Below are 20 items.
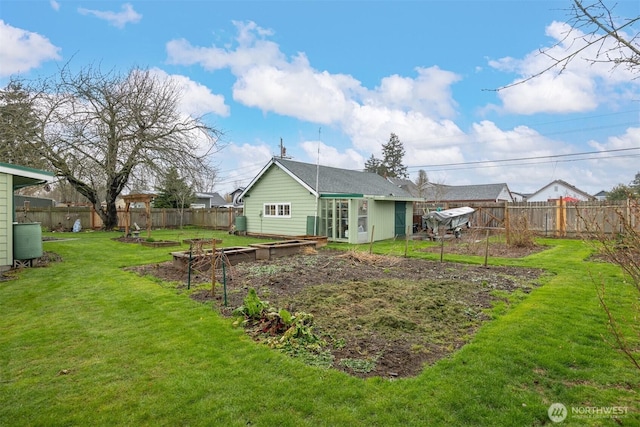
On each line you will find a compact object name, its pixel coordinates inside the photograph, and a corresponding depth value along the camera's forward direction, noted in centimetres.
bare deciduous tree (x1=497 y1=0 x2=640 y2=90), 254
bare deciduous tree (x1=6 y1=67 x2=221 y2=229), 1602
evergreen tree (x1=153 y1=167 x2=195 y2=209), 1831
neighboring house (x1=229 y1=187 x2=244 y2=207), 4248
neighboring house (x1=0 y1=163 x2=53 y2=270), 790
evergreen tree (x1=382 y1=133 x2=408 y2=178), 4891
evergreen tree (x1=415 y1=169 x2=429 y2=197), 3828
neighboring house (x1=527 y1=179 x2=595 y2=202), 3778
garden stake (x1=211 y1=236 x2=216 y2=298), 597
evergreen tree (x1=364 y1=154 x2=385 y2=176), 4912
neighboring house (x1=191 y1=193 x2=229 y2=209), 3841
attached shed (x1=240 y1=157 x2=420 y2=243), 1475
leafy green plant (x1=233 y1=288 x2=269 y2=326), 475
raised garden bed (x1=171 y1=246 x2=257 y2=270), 820
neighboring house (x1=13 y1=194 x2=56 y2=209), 2520
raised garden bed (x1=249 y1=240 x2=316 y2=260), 1023
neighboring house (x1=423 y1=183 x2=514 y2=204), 3459
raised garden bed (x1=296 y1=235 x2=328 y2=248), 1376
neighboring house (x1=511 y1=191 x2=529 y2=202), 4964
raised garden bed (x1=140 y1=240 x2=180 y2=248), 1357
